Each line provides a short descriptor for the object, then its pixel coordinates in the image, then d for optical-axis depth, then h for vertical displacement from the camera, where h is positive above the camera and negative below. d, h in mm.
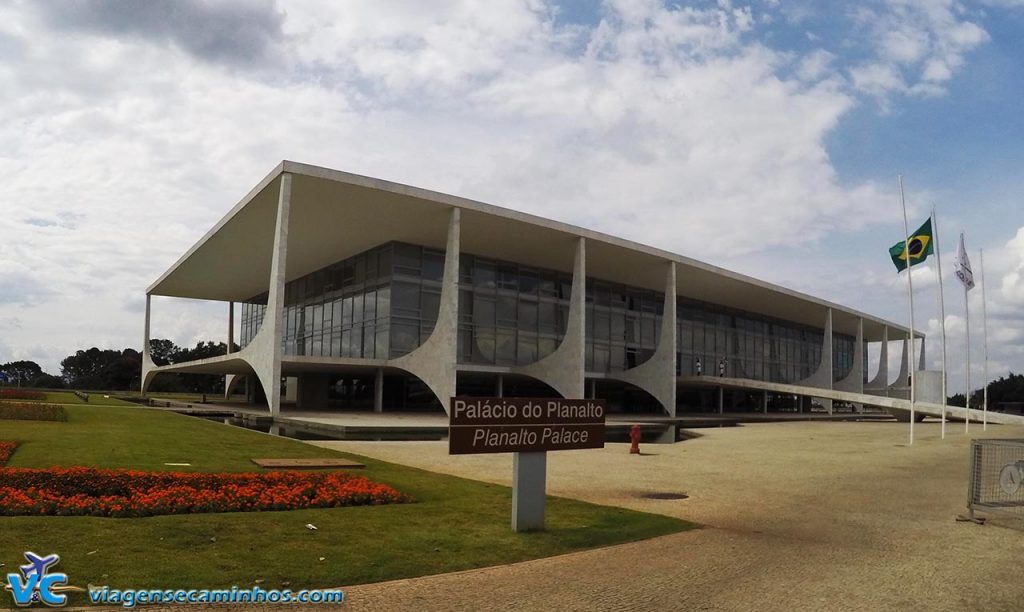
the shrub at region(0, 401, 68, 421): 22859 -2052
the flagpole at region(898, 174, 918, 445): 28280 +4343
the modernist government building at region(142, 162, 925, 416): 37438 +4339
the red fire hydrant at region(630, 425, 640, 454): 20219 -2151
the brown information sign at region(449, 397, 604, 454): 8609 -795
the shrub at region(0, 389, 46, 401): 36500 -2436
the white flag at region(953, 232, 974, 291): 32781 +4815
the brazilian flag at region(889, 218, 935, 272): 28391 +5166
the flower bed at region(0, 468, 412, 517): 8375 -1843
